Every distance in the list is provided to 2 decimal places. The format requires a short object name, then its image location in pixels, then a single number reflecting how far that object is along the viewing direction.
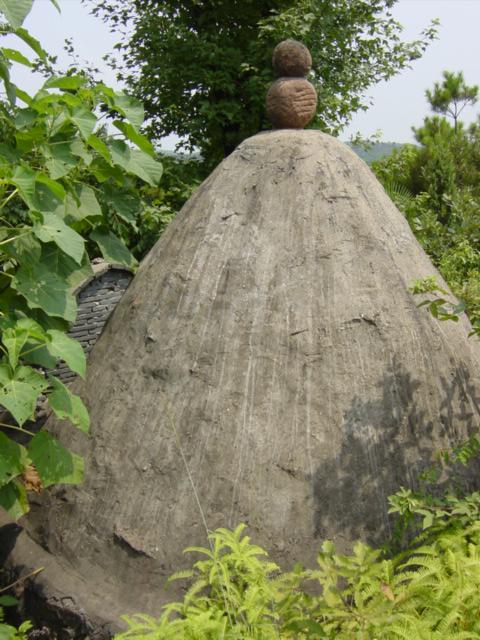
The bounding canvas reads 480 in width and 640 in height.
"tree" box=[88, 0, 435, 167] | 8.70
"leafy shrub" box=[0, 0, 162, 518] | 2.62
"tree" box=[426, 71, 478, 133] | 16.52
